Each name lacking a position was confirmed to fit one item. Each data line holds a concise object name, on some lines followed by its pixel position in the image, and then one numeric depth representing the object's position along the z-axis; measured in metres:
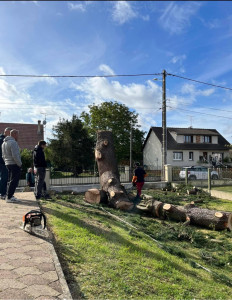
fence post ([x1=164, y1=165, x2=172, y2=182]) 16.10
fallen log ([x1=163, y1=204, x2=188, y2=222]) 7.49
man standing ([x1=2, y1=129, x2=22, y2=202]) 6.07
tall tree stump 8.61
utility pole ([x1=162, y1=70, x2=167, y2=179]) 18.36
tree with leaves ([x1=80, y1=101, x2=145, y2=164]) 36.62
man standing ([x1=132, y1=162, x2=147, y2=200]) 10.33
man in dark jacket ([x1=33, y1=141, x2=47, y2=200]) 7.28
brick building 38.66
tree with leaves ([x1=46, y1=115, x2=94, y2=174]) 25.38
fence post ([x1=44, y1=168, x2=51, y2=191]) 12.66
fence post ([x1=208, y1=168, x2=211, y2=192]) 13.90
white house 37.91
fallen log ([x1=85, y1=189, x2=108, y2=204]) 9.18
